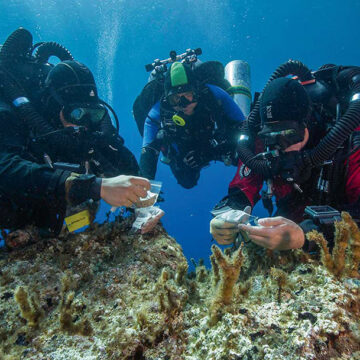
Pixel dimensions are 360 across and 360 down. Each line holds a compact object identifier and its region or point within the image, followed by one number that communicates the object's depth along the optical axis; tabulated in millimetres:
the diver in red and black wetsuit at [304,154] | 645
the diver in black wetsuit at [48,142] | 748
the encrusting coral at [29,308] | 432
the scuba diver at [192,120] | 1656
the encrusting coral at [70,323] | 429
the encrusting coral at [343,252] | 472
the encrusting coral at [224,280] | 403
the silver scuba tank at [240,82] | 2188
